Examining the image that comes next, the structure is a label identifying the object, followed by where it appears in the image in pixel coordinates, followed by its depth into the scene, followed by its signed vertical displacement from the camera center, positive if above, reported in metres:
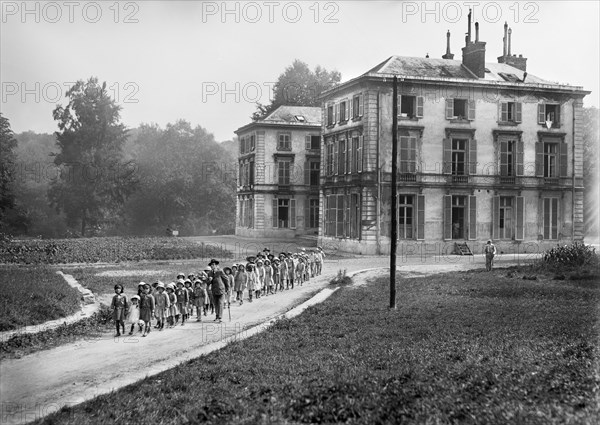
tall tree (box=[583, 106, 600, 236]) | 59.47 +5.14
